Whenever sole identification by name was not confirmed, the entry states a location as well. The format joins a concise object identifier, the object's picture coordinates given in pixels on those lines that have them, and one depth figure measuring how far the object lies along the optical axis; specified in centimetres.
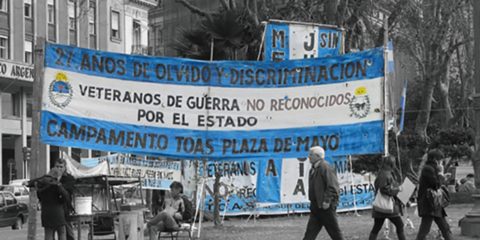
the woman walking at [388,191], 1245
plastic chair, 1446
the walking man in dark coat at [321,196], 1110
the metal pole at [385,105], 1368
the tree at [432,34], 2973
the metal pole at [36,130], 1138
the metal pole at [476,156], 1401
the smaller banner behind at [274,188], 2056
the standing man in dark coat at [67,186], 1356
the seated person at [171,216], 1439
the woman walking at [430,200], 1241
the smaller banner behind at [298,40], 1675
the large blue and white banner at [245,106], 1305
